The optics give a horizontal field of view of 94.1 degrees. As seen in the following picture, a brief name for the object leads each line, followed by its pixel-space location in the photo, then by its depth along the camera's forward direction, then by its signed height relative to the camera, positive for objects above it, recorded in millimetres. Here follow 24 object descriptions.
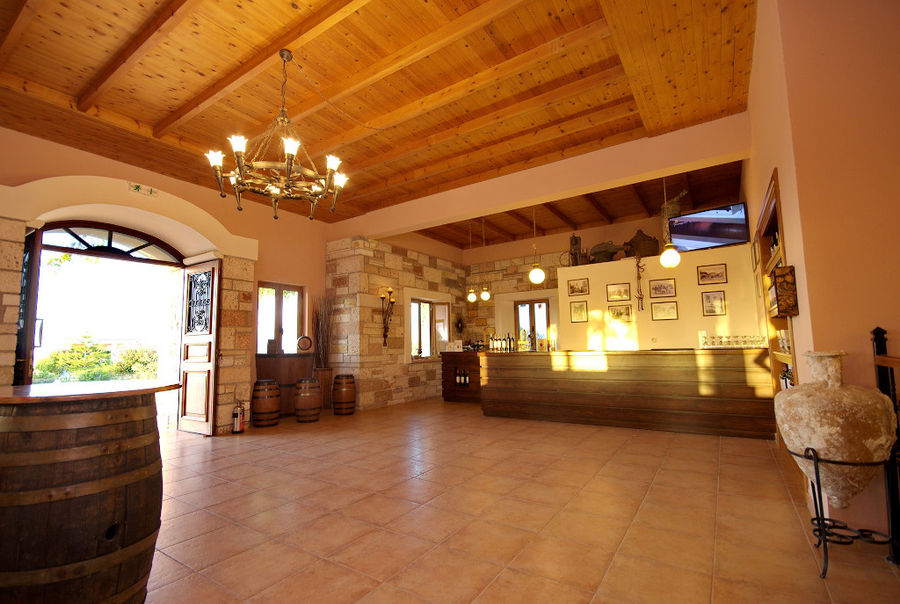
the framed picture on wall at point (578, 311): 7562 +414
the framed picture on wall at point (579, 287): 7555 +850
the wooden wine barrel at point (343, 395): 6562 -869
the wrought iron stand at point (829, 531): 1954 -983
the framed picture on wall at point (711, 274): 6285 +862
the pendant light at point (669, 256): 5203 +937
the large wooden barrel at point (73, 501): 1391 -537
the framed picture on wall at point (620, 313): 7152 +350
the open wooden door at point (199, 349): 5406 -65
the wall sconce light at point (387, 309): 7586 +549
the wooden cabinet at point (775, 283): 2689 +337
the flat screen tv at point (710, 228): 5828 +1493
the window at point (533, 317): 9164 +398
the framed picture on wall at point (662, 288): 6750 +716
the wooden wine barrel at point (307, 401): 5977 -863
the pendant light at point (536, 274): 6459 +943
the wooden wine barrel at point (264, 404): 5719 -847
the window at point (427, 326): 8969 +268
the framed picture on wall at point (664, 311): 6730 +341
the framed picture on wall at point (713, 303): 6312 +415
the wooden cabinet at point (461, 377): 7770 -742
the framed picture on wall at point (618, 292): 7163 +711
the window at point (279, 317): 6656 +417
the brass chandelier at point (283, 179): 3037 +1304
